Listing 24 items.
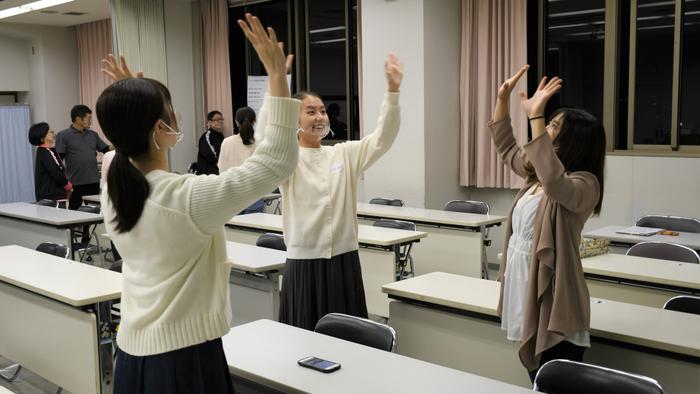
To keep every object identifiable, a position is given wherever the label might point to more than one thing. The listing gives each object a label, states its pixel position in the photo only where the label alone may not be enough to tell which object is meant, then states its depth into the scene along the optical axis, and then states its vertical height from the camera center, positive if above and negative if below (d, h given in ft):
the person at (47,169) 24.41 -1.58
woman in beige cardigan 7.29 -1.36
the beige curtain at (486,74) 22.27 +1.50
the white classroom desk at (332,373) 6.55 -2.60
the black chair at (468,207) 19.49 -2.63
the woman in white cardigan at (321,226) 9.65 -1.52
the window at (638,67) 19.66 +1.45
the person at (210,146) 29.35 -1.00
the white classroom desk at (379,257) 15.34 -3.21
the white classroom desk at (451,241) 17.35 -3.25
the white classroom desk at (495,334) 8.11 -2.94
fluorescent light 28.07 +5.20
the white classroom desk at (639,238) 14.48 -2.77
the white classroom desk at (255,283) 12.65 -3.18
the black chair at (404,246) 16.26 -3.10
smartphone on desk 6.97 -2.57
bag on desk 13.08 -2.60
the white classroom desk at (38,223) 20.26 -3.06
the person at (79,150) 25.14 -0.94
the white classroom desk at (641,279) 11.17 -2.79
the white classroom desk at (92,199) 25.84 -2.86
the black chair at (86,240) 21.85 -3.85
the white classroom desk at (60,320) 10.52 -3.24
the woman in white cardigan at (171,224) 4.74 -0.74
